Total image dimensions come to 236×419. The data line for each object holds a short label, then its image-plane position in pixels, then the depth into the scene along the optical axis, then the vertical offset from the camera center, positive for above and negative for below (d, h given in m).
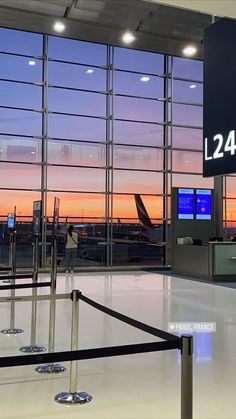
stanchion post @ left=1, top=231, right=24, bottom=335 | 5.92 -1.17
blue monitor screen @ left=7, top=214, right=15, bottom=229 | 10.89 +0.30
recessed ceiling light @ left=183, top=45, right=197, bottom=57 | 15.92 +6.07
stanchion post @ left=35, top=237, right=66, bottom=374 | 4.43 -0.90
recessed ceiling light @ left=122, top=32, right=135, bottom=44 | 14.74 +5.99
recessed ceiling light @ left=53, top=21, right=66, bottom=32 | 14.02 +5.99
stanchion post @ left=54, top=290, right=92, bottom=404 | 3.66 -1.13
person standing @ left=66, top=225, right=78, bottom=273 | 13.95 -0.37
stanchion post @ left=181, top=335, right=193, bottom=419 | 2.30 -0.71
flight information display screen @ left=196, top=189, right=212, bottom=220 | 15.02 +0.94
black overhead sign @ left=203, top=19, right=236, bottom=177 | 3.77 +1.08
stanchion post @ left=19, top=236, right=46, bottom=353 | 5.02 -1.14
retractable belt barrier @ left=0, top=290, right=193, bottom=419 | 2.31 -0.59
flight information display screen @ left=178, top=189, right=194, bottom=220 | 14.76 +0.93
